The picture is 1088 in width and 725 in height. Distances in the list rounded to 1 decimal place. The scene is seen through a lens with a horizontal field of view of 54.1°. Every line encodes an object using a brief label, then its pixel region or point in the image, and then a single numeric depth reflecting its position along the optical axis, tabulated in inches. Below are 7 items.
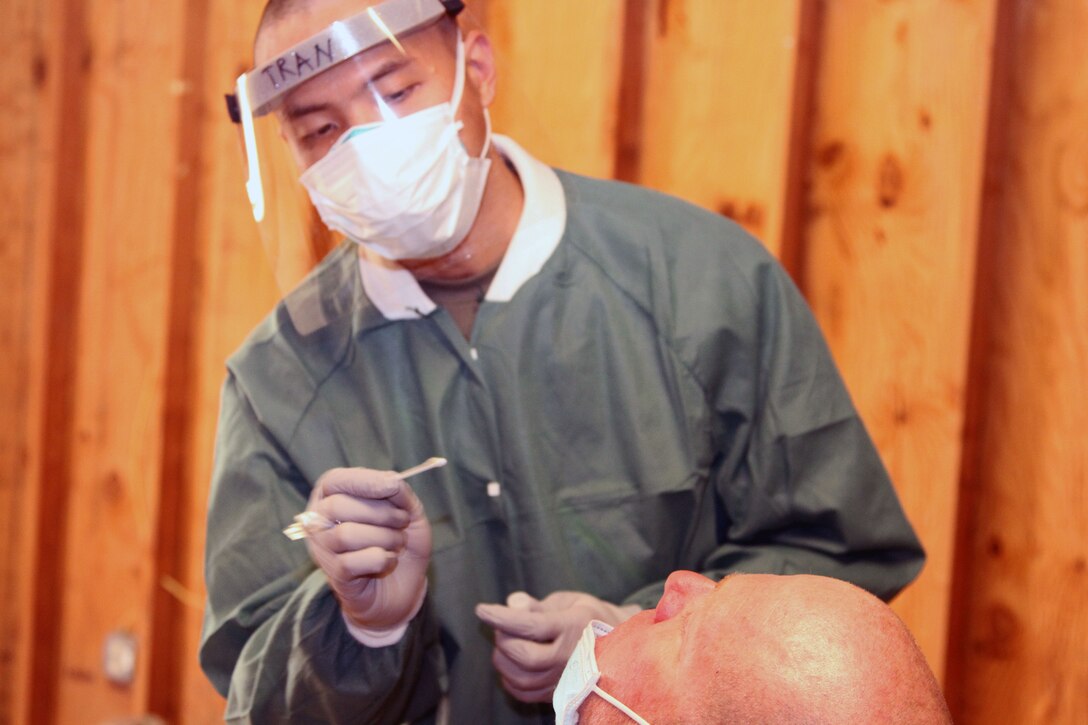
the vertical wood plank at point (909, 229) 68.8
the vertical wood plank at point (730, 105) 72.1
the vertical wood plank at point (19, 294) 91.3
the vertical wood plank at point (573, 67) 65.9
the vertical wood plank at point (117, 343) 86.4
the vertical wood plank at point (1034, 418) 67.3
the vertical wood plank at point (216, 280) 49.6
